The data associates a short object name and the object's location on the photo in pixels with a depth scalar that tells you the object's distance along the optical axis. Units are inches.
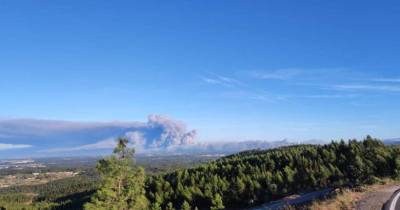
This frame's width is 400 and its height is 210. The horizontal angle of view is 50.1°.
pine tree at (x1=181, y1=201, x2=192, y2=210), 3993.6
